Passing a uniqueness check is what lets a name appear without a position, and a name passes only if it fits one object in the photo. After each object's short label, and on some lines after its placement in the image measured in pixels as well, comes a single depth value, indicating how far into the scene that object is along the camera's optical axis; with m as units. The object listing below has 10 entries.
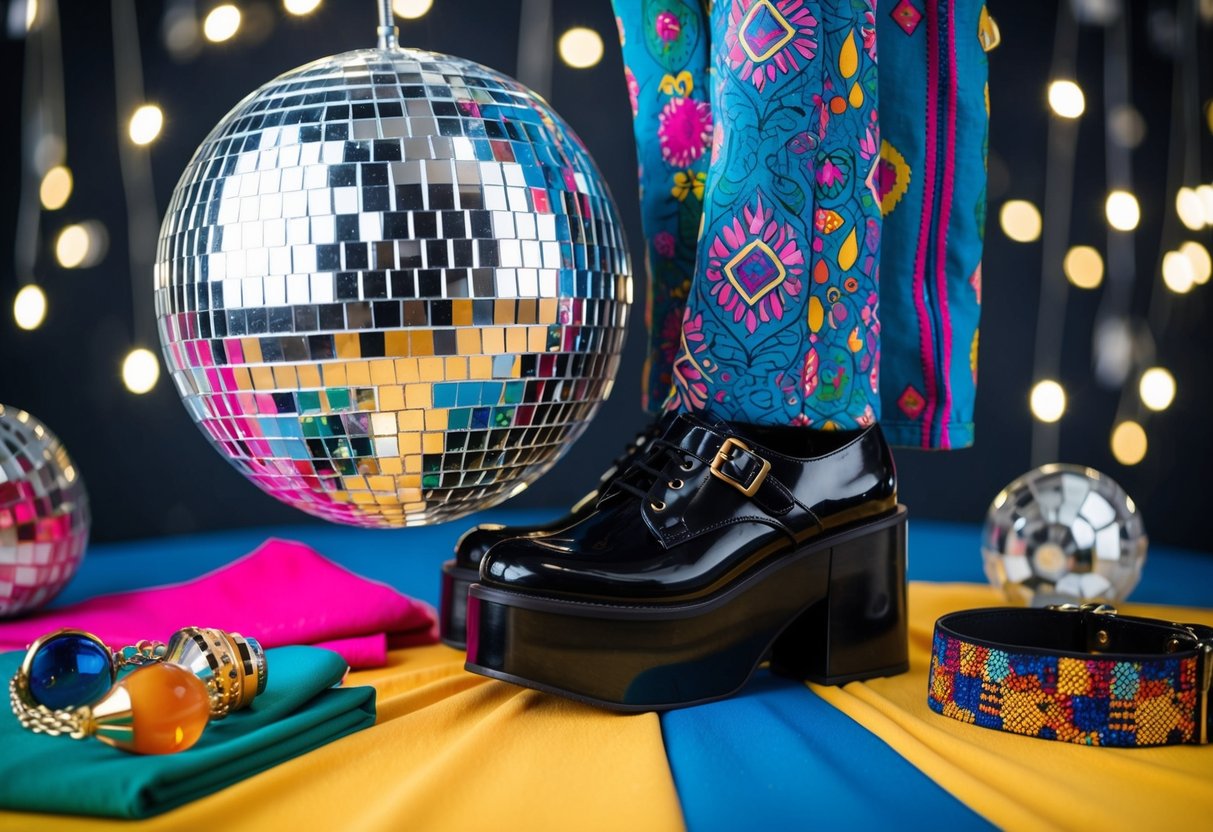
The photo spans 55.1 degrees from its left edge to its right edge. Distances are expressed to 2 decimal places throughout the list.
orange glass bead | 0.76
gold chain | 0.81
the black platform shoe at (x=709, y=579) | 0.95
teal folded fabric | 0.71
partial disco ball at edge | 1.29
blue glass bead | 0.81
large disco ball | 0.88
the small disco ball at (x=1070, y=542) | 1.34
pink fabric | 1.20
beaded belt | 0.88
